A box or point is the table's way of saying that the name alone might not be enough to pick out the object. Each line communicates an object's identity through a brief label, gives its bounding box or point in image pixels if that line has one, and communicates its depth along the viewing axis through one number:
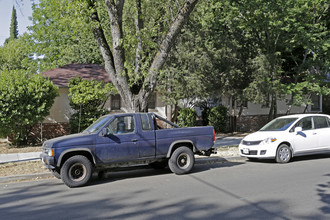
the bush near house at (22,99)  13.88
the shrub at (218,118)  20.53
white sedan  10.29
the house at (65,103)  17.45
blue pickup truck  7.82
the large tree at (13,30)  80.84
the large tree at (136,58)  10.50
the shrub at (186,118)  19.05
